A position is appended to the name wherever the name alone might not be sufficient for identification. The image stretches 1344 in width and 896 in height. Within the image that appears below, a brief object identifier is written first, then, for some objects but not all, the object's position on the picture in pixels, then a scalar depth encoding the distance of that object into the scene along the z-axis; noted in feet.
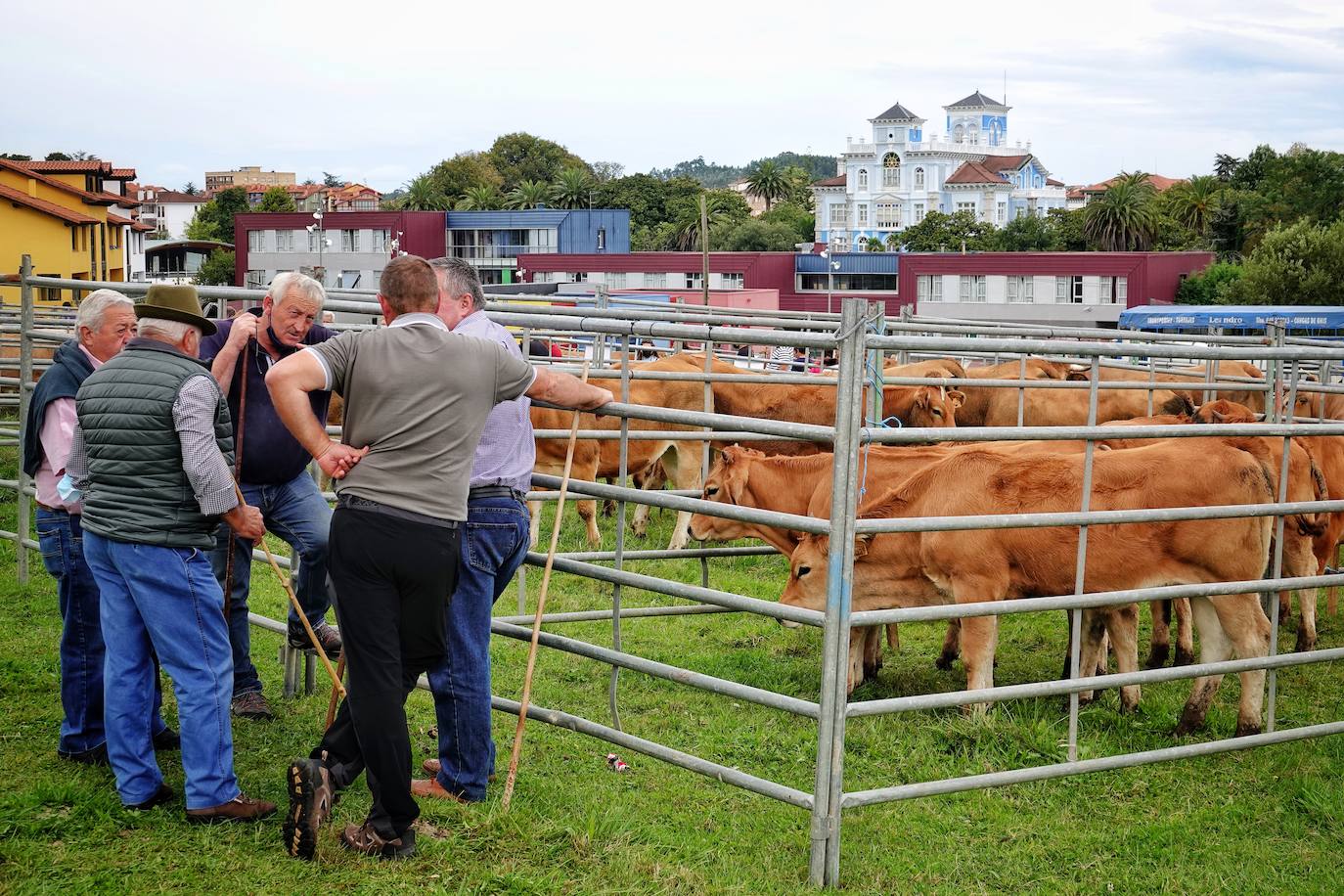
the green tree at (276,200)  347.15
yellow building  147.74
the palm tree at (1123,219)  264.72
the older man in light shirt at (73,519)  19.62
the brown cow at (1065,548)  23.27
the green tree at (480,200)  328.08
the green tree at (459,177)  349.92
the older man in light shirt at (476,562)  17.66
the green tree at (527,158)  396.16
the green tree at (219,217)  394.73
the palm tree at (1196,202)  279.08
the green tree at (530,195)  340.39
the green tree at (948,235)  294.87
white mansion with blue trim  486.79
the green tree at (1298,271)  171.94
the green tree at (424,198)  337.72
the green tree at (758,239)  315.17
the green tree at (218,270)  284.92
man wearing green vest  17.10
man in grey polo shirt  15.93
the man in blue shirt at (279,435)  19.79
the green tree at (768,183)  447.42
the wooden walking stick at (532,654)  17.92
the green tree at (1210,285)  190.19
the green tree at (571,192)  341.62
